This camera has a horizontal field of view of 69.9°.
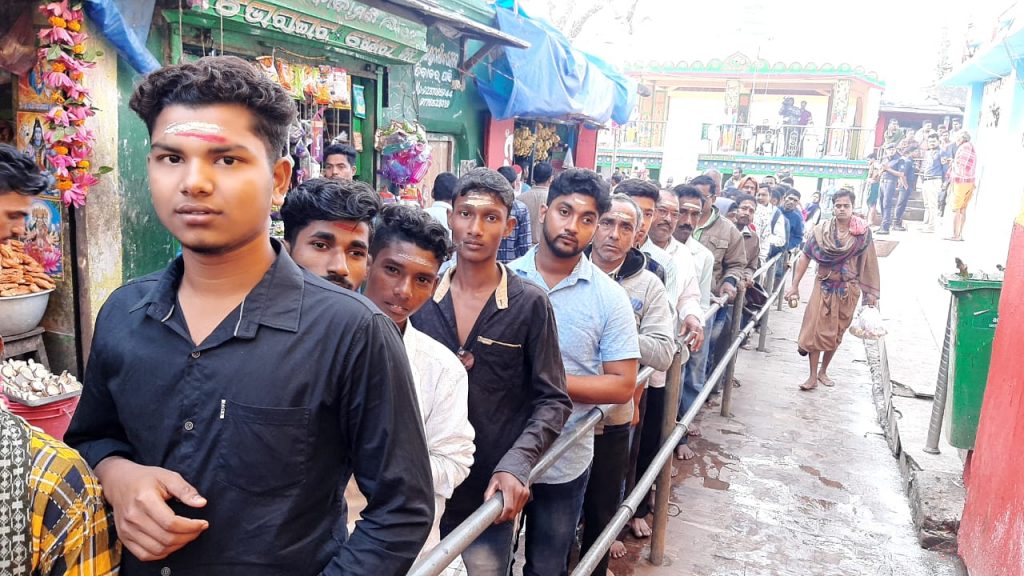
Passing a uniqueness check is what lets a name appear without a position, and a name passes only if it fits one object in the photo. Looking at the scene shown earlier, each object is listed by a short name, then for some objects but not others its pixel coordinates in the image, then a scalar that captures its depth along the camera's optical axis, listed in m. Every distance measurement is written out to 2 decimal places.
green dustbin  4.52
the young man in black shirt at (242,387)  1.14
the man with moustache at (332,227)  1.96
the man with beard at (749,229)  7.17
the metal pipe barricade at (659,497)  2.58
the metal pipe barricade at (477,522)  1.42
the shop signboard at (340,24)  4.27
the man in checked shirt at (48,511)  1.02
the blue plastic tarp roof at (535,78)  7.94
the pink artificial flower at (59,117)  3.56
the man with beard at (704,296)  5.28
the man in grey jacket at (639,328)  3.12
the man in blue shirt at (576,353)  2.68
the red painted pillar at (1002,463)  3.08
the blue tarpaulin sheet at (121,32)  3.62
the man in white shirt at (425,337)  1.80
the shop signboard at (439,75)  7.20
